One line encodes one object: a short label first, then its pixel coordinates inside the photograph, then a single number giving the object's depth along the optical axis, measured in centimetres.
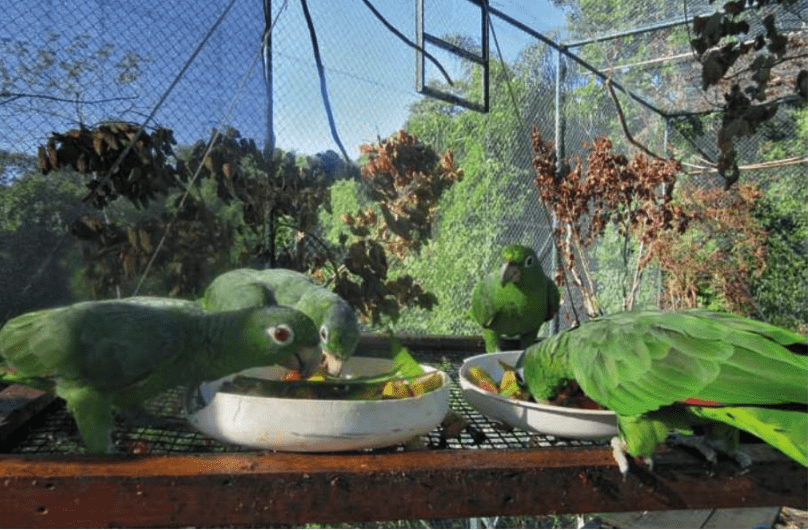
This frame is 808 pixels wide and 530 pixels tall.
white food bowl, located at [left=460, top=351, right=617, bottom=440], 101
